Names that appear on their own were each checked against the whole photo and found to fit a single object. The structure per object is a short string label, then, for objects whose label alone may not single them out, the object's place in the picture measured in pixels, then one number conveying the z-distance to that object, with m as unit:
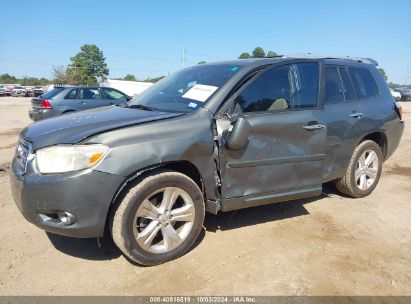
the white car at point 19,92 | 50.25
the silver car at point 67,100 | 11.23
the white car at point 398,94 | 34.41
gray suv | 2.74
